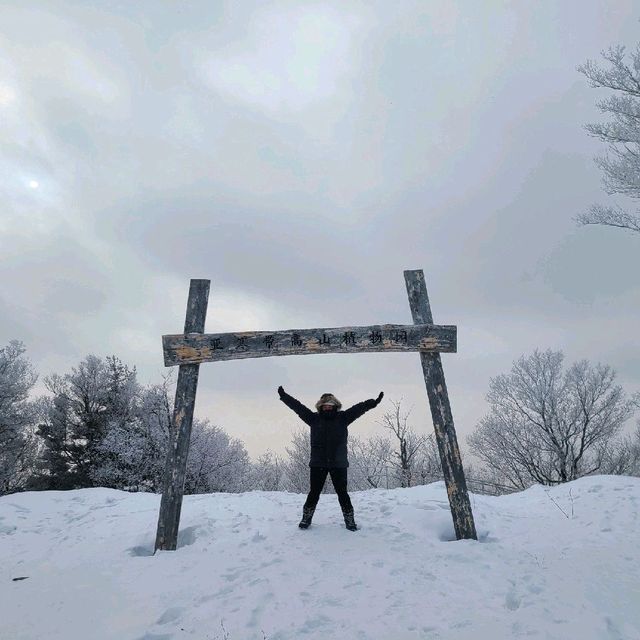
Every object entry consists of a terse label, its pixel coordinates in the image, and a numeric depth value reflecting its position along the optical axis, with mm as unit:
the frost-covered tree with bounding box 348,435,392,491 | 24102
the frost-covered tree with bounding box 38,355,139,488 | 18984
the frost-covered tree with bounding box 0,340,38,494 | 18281
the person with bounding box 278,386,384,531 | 5117
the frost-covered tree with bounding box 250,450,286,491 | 28791
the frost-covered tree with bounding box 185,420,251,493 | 19781
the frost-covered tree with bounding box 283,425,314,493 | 25672
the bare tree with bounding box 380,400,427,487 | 20138
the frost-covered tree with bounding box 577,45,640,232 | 9039
